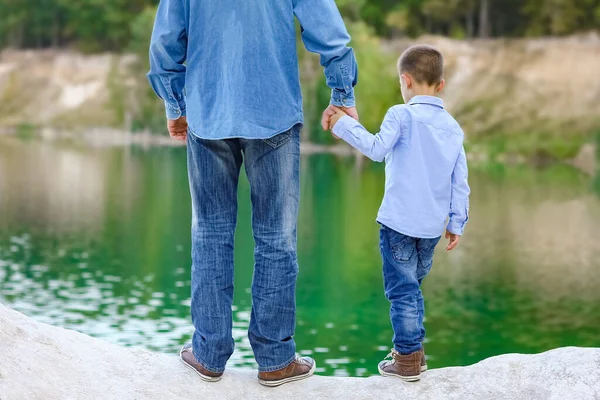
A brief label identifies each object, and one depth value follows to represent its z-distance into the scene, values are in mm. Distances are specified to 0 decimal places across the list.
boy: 3898
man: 3684
